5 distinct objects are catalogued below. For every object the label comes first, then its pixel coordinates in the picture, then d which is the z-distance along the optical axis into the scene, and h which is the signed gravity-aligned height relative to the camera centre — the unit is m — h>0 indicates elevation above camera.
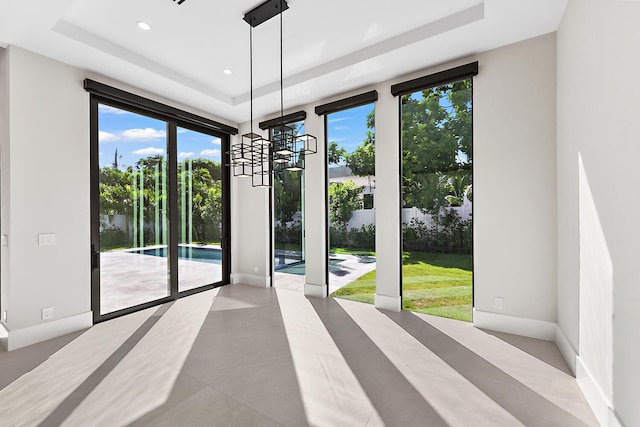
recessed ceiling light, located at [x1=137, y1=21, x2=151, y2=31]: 2.73 +1.81
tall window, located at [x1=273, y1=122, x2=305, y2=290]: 4.79 -0.25
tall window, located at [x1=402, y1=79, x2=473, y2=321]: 3.34 +0.13
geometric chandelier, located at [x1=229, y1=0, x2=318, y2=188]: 2.51 +0.71
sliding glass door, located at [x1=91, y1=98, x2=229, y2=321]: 3.56 +0.06
